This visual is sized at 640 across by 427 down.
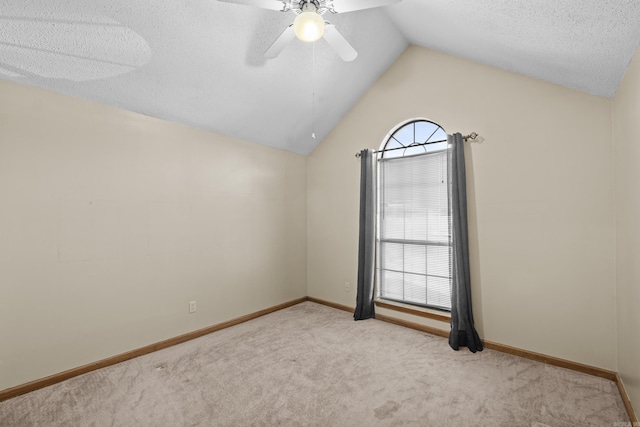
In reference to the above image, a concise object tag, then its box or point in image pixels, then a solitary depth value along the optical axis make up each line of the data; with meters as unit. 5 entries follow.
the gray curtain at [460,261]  2.76
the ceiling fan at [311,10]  1.56
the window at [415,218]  3.19
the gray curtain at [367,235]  3.54
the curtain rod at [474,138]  2.86
